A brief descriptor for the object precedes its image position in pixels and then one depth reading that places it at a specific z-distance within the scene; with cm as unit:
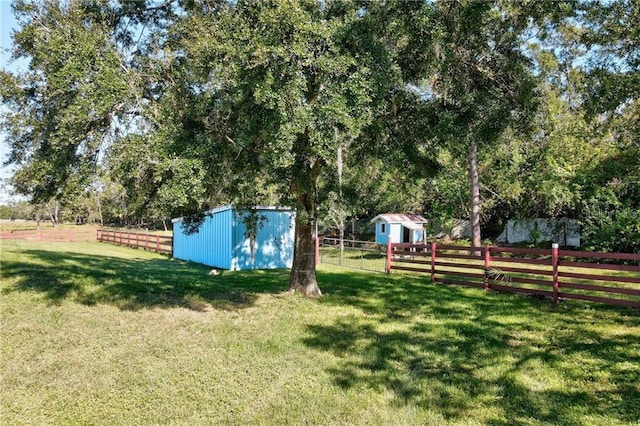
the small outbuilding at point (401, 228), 2233
